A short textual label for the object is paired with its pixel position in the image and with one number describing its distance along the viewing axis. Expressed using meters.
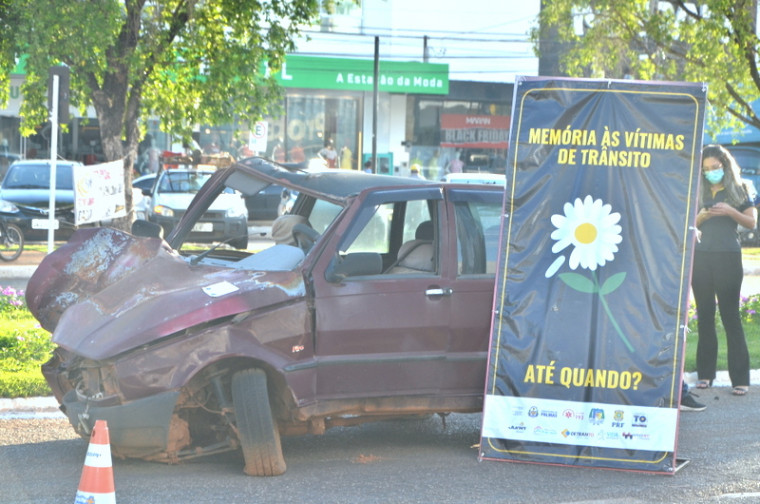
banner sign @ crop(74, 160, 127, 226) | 15.55
